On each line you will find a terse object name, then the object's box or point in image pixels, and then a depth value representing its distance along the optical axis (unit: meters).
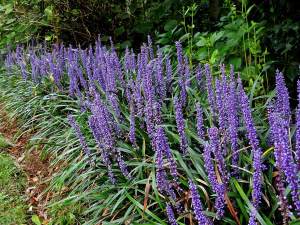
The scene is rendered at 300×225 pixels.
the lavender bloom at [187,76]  3.24
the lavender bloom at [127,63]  4.02
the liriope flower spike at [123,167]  2.55
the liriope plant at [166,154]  1.99
